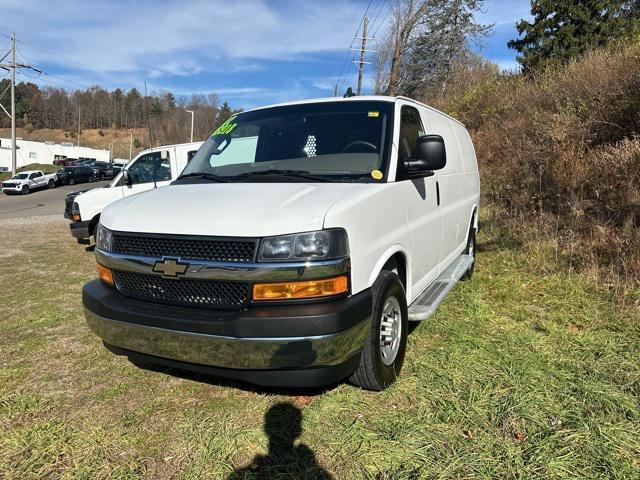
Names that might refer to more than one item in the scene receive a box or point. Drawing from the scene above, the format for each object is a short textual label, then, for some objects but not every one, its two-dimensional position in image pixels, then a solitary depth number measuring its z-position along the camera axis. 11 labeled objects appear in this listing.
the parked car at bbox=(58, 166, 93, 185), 41.41
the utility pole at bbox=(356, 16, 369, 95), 35.47
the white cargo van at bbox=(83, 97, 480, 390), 2.48
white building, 77.75
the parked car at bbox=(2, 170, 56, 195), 34.38
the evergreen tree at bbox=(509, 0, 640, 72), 22.52
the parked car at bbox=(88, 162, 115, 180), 47.56
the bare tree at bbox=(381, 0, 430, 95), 30.95
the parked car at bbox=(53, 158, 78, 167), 67.07
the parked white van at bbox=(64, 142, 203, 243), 8.88
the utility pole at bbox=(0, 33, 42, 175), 40.22
